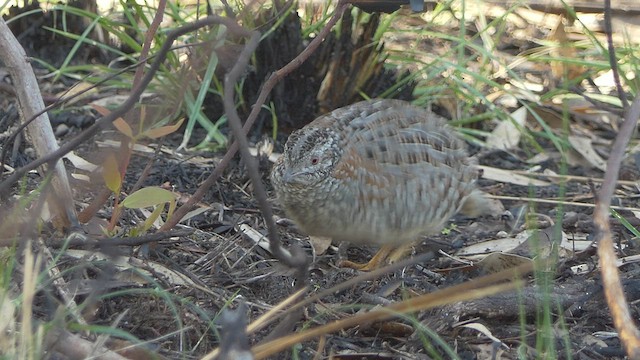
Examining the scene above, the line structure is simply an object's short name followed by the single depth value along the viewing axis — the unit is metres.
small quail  8.13
